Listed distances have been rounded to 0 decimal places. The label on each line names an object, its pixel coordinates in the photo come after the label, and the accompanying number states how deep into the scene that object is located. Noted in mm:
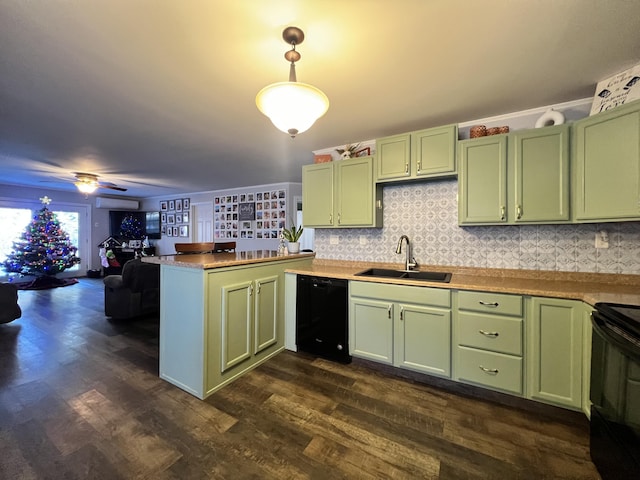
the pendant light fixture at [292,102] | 1259
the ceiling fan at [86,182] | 4523
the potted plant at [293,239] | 3057
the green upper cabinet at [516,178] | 1918
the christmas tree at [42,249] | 5453
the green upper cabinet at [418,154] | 2270
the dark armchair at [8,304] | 3316
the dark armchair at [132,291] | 3509
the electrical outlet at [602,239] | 1966
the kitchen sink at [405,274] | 2469
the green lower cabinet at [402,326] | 2049
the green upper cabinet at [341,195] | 2646
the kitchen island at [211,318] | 1949
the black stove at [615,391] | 1046
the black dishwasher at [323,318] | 2451
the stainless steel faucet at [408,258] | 2611
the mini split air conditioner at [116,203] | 7004
